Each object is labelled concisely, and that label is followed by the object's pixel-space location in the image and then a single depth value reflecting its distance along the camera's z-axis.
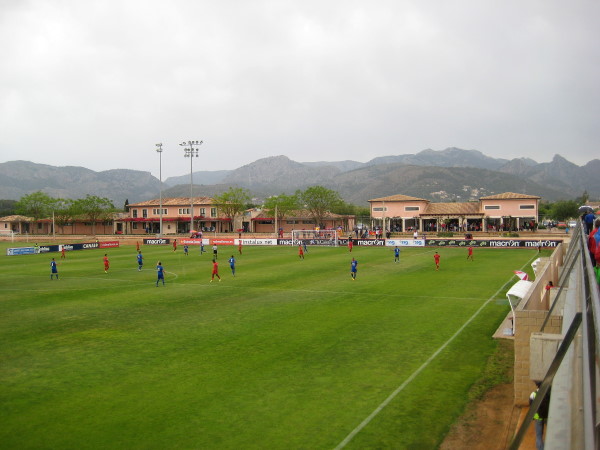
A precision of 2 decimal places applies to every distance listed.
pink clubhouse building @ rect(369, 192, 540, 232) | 80.50
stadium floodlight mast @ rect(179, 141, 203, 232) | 75.56
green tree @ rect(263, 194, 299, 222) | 94.06
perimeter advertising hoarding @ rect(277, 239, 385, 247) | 60.81
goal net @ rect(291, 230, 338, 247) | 62.44
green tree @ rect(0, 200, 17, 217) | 144.40
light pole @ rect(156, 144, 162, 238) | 76.19
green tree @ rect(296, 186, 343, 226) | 94.50
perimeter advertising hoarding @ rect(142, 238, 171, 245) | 72.77
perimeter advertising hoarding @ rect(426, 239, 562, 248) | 53.30
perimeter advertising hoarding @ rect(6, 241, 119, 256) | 55.31
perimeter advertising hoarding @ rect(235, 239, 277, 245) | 65.74
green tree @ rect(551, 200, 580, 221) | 105.69
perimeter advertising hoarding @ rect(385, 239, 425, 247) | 57.53
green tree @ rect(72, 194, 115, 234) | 97.69
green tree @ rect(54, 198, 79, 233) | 97.62
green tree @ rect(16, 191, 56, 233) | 97.31
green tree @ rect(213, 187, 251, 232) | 92.62
